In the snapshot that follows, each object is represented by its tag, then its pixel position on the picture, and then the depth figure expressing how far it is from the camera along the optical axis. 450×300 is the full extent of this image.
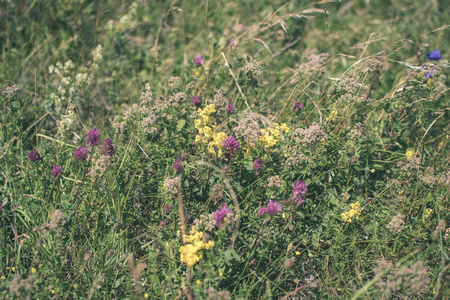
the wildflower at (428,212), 2.22
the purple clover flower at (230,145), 2.21
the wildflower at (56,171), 2.26
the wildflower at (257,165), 2.26
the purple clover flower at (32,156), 2.28
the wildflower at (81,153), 2.27
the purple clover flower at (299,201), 2.14
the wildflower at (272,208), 1.91
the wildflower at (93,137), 2.29
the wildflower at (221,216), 1.86
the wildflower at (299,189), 2.12
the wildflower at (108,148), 2.22
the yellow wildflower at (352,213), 2.14
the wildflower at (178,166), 2.22
